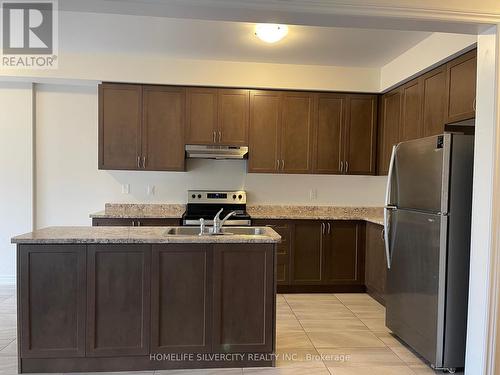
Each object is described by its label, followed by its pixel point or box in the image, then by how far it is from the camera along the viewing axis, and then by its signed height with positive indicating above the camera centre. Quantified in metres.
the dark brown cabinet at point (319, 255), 4.23 -0.93
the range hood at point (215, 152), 4.25 +0.29
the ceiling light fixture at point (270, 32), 3.06 +1.27
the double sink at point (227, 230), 2.91 -0.47
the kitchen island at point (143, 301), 2.36 -0.87
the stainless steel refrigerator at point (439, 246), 2.48 -0.48
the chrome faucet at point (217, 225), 2.78 -0.39
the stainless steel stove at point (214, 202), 4.51 -0.34
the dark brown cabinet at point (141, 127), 4.17 +0.56
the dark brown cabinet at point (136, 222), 3.95 -0.54
